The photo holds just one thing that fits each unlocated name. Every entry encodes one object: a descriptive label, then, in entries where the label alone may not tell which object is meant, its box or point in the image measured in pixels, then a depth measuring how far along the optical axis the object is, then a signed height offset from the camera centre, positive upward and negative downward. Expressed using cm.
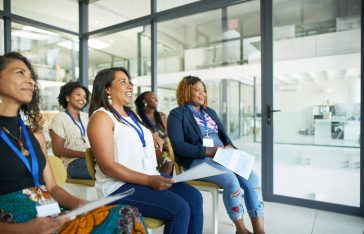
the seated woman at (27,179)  102 -25
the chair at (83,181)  217 -51
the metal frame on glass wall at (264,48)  294 +85
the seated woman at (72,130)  236 -11
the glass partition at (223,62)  344 +81
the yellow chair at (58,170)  153 -29
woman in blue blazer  201 -20
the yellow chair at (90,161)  158 -25
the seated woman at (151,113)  335 +6
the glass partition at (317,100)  281 +19
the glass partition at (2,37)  374 +110
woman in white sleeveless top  137 -23
